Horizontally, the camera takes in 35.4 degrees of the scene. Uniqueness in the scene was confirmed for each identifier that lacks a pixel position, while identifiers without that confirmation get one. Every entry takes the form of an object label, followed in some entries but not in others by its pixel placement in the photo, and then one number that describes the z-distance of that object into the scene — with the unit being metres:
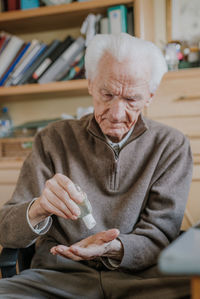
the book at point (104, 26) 1.98
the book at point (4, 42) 2.17
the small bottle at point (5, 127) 2.40
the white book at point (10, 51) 2.15
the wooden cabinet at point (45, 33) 1.94
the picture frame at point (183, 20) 2.07
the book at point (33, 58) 2.10
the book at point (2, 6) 2.19
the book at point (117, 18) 1.92
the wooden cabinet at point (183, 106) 1.81
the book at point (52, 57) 2.07
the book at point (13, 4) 2.14
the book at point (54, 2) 2.00
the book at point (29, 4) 2.07
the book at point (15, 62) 2.14
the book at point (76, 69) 2.06
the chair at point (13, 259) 0.94
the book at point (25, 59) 2.11
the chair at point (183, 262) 0.42
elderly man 0.98
